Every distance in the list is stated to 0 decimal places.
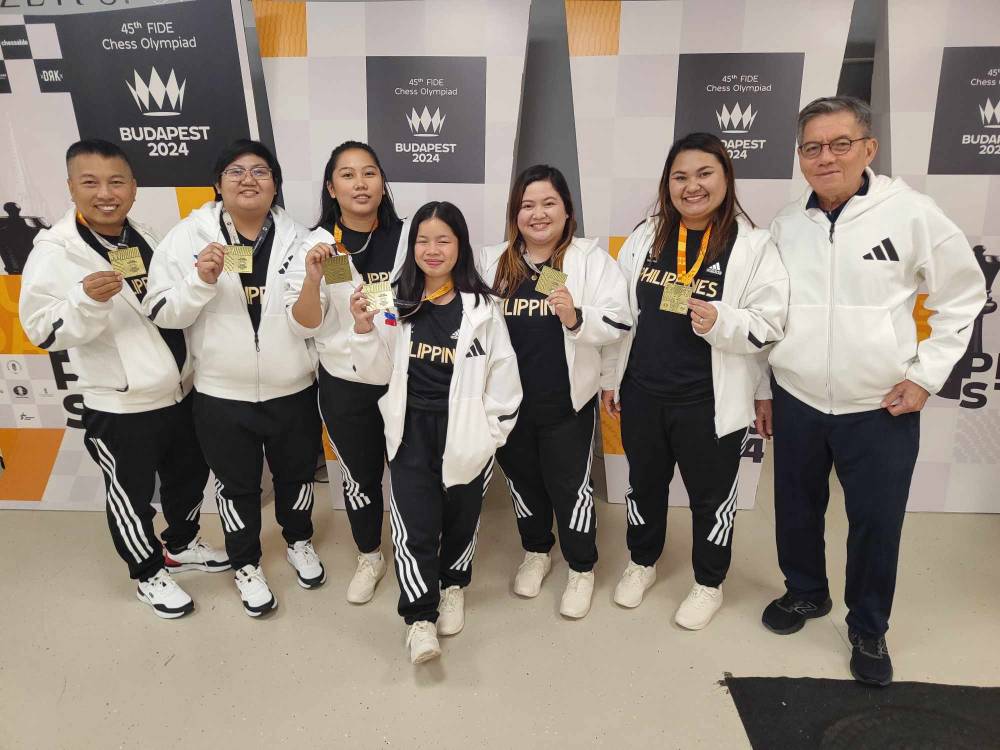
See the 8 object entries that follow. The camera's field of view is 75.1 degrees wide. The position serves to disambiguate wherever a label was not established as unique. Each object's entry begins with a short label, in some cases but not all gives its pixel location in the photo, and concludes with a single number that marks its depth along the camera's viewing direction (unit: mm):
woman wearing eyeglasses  2240
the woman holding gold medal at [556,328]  2238
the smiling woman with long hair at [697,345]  2123
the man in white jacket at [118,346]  2207
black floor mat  1980
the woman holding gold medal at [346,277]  2250
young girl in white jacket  2186
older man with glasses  1981
